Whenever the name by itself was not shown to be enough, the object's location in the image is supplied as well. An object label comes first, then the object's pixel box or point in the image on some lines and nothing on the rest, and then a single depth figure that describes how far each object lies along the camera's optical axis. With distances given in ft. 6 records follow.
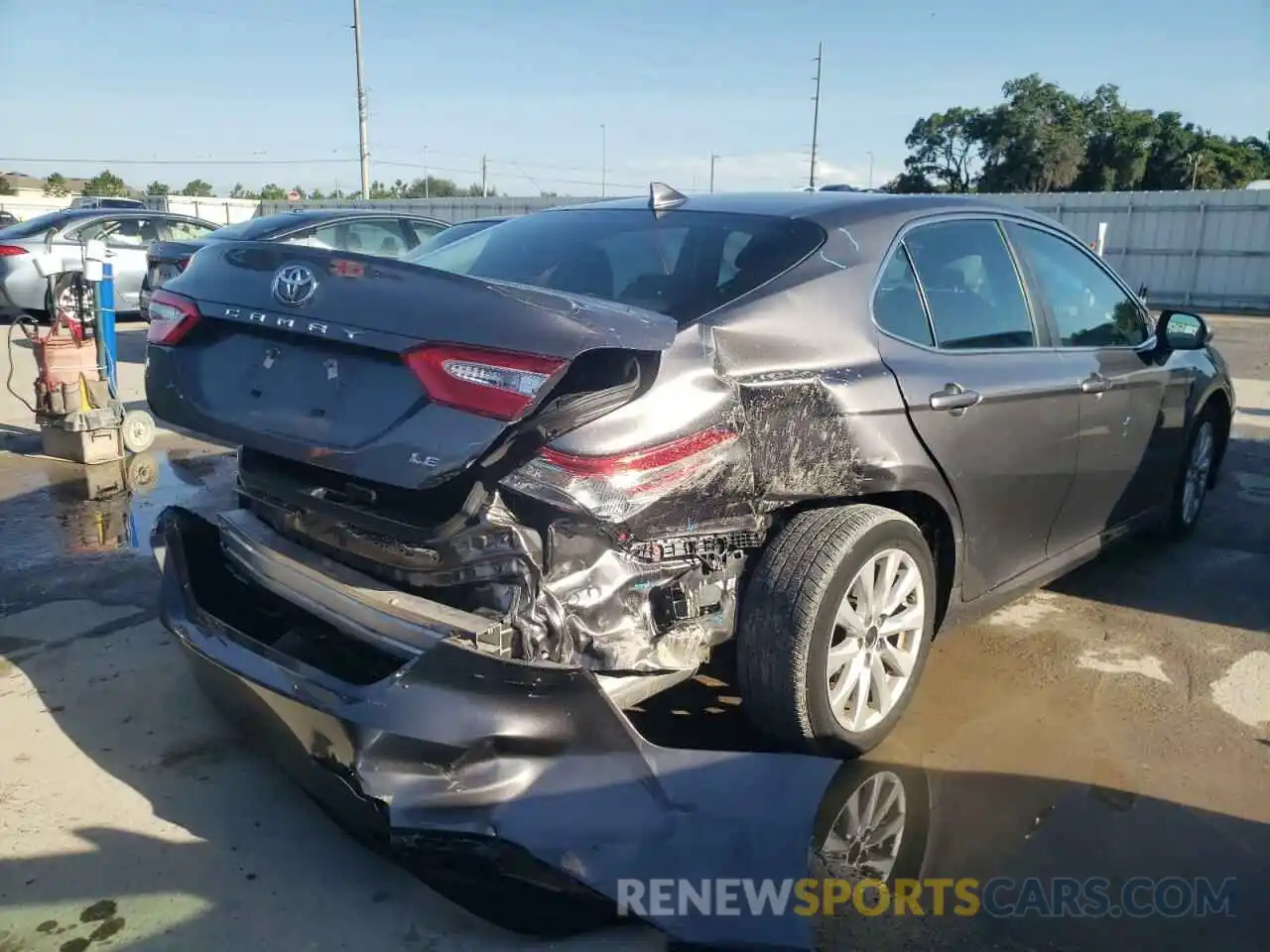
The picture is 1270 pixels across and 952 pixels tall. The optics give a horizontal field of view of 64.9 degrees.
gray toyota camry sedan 7.30
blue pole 21.63
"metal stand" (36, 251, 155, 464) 20.40
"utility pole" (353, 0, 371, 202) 101.55
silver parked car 41.22
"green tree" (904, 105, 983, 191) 154.40
